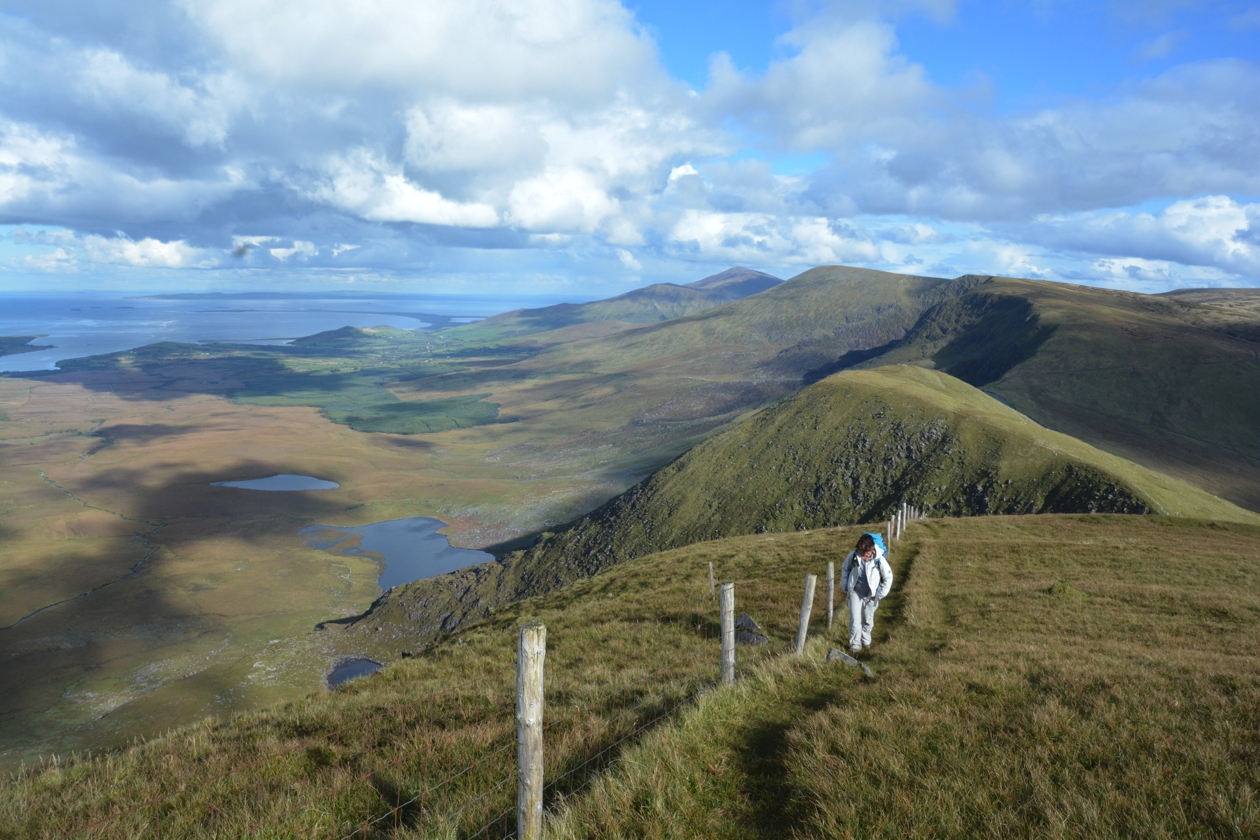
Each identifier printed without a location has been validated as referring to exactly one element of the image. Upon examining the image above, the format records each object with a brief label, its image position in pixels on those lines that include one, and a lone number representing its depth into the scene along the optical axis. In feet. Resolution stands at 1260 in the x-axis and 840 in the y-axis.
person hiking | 46.96
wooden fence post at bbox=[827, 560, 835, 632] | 55.57
